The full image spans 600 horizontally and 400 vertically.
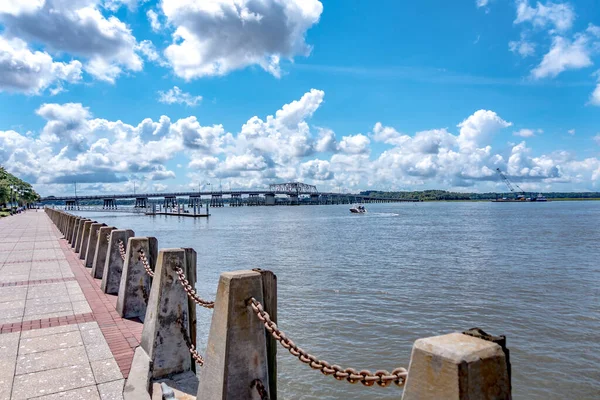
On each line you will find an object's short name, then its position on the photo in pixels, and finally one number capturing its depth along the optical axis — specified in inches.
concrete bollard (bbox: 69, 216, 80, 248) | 801.6
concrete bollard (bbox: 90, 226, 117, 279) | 457.3
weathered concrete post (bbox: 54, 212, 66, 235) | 1150.9
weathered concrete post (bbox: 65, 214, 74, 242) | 905.5
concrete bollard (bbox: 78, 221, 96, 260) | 624.7
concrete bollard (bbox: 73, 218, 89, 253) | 693.5
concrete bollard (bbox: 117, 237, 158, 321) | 304.8
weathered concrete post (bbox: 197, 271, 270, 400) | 154.6
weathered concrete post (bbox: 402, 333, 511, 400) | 84.8
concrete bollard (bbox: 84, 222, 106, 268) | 547.8
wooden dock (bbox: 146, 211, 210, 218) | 4397.6
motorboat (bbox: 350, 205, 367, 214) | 5467.5
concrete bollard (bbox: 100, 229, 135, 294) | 378.6
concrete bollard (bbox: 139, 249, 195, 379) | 216.2
